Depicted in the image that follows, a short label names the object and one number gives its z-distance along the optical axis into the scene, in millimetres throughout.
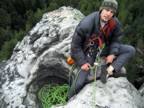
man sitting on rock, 2014
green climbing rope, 2324
